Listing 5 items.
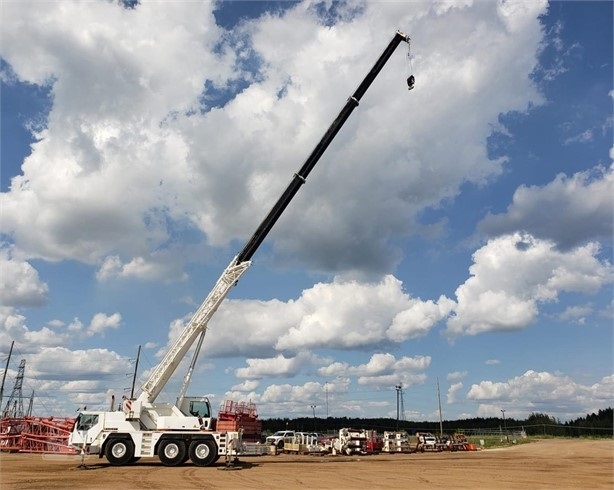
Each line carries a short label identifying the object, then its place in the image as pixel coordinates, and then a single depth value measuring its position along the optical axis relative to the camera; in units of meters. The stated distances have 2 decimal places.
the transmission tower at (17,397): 82.85
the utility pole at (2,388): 61.34
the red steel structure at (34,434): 38.28
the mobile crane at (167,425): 26.75
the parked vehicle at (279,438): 49.76
